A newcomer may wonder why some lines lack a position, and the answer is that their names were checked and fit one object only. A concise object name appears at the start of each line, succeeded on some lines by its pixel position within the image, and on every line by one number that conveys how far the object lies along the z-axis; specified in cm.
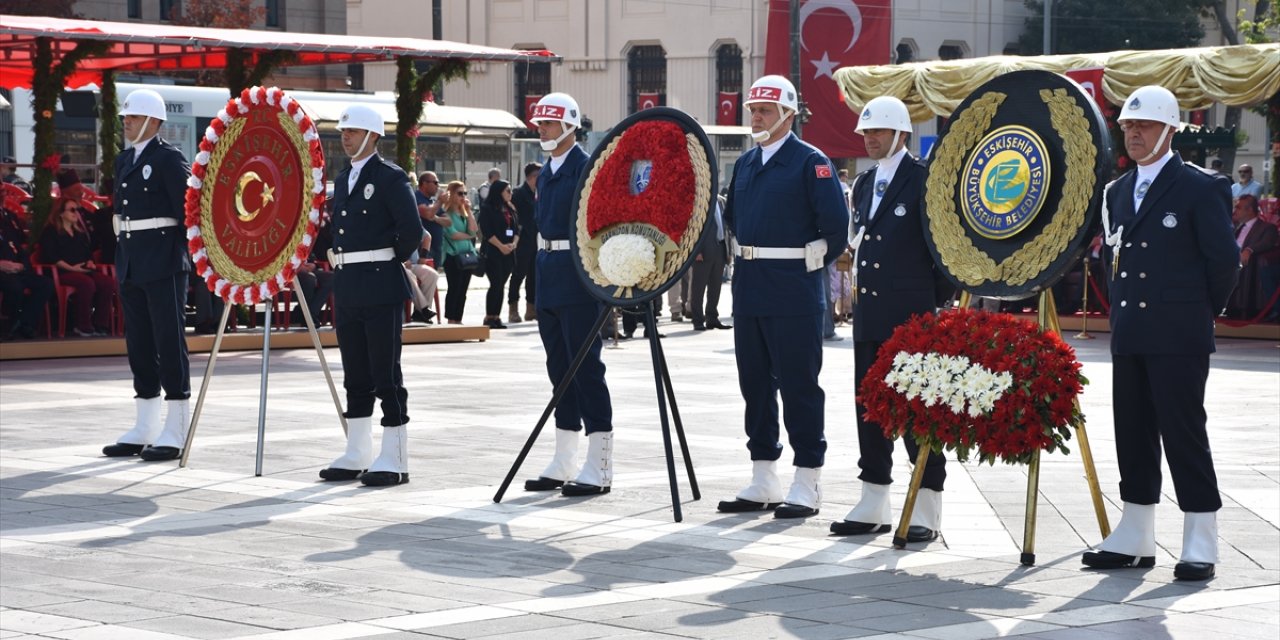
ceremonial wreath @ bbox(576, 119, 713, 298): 986
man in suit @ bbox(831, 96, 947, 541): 920
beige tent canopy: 2183
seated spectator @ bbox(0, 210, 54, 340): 1850
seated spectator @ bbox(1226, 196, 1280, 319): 2200
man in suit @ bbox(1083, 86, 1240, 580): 812
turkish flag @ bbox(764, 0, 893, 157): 4959
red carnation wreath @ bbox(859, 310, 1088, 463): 822
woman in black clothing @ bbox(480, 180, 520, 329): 2358
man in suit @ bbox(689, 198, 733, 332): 2352
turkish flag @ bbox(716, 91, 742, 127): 4926
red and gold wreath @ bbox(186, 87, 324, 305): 1149
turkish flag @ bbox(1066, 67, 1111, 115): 2344
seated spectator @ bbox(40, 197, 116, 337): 1886
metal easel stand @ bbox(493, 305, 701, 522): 984
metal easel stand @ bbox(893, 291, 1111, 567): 849
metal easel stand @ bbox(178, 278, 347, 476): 1111
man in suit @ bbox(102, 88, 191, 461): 1194
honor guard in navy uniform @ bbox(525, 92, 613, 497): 1046
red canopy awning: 1903
